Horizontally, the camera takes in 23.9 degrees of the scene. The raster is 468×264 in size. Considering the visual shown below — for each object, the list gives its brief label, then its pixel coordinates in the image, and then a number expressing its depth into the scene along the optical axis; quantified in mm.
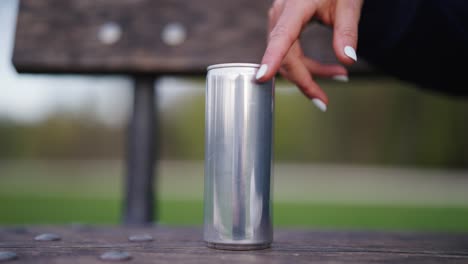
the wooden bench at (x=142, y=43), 1118
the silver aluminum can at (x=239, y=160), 854
